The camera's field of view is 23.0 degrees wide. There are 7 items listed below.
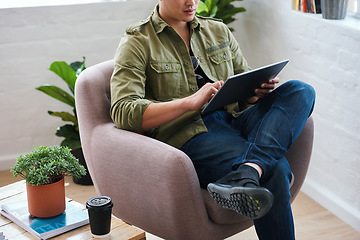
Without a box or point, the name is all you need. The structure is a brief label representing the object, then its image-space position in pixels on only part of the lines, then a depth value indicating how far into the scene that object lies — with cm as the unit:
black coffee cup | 254
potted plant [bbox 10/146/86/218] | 263
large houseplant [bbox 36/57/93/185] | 373
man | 274
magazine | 259
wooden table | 258
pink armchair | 272
